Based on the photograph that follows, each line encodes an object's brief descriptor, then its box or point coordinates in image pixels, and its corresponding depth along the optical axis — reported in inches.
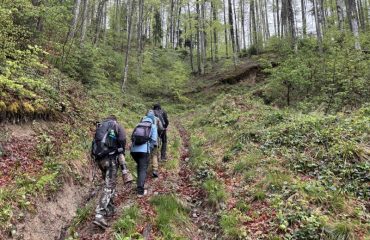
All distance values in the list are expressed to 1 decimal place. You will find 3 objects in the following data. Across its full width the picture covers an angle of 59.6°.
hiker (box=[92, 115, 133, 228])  236.5
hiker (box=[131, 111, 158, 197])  281.0
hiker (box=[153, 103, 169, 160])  390.6
